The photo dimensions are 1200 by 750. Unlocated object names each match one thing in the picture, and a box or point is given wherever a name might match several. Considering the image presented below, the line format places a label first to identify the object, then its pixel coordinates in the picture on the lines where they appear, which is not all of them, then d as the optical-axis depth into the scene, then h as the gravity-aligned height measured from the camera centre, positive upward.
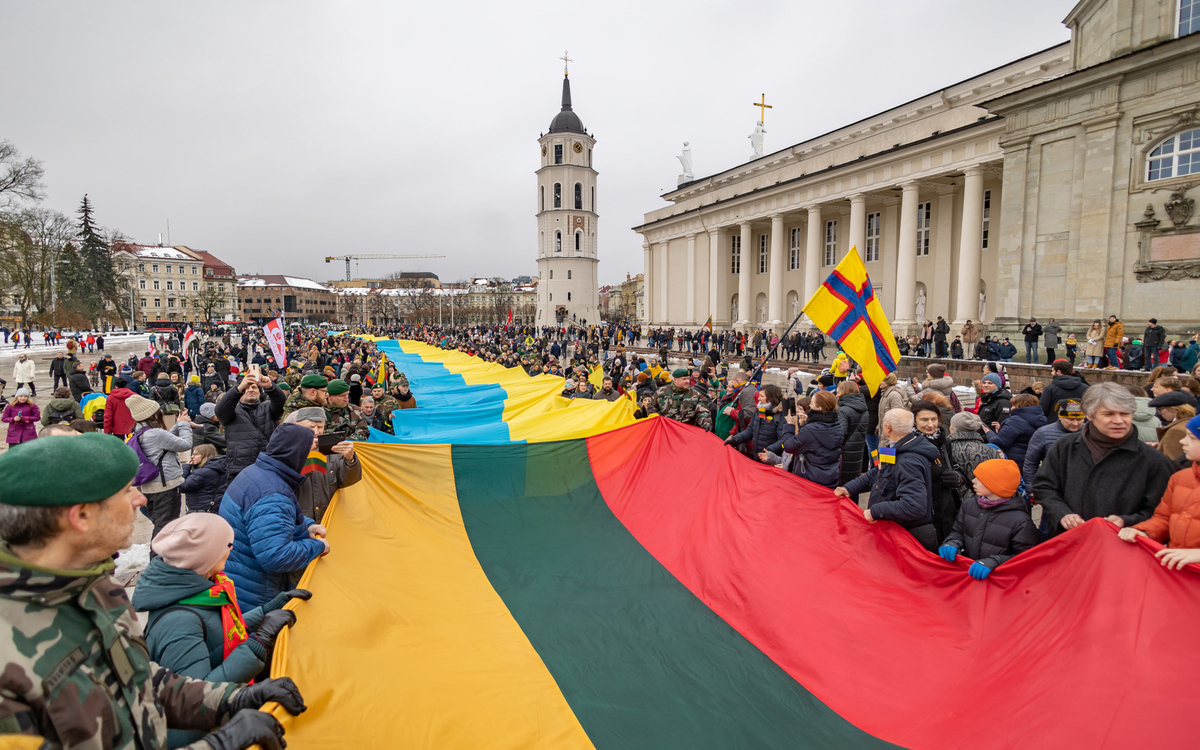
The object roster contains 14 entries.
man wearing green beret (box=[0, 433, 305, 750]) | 1.35 -0.72
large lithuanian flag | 2.76 -1.91
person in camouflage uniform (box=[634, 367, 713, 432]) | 8.73 -1.19
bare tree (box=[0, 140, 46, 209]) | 34.97 +9.07
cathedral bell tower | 75.25 +13.98
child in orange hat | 3.73 -1.29
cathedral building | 18.09 +6.15
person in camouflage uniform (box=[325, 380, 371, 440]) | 6.37 -1.01
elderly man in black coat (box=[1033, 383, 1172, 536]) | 3.68 -0.94
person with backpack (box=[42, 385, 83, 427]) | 7.55 -1.14
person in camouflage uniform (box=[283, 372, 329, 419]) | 5.88 -0.69
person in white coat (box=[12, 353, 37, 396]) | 14.22 -1.09
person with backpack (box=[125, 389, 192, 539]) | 5.70 -1.36
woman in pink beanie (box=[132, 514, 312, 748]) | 2.24 -1.16
